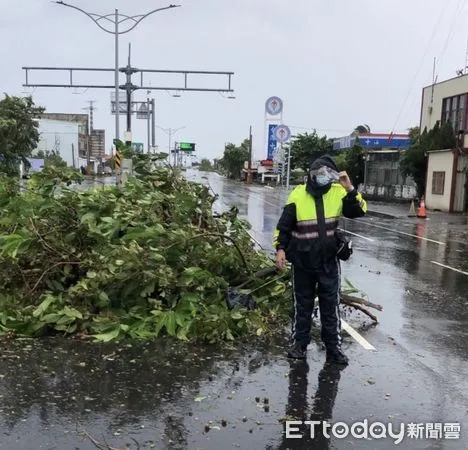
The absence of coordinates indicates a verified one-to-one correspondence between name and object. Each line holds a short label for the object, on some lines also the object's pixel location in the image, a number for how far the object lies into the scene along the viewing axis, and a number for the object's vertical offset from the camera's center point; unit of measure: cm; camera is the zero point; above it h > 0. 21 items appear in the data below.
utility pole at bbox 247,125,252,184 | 8293 -197
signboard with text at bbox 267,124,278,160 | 5700 +174
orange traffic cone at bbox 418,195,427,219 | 2850 -229
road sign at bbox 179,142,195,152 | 9792 +133
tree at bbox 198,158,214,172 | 19250 -380
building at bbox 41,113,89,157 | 11306 +515
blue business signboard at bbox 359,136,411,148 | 6316 +203
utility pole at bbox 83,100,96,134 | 11552 +755
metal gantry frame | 3266 +425
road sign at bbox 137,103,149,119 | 5659 +376
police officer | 551 -78
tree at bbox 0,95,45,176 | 3812 +119
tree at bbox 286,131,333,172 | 7169 +147
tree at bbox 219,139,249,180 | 10975 -12
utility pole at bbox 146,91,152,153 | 5701 +341
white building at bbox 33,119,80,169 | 10275 +235
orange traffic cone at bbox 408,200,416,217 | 2922 -241
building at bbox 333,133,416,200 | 4178 -126
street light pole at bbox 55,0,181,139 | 2842 +619
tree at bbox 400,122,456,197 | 3444 +79
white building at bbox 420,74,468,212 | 3212 +49
